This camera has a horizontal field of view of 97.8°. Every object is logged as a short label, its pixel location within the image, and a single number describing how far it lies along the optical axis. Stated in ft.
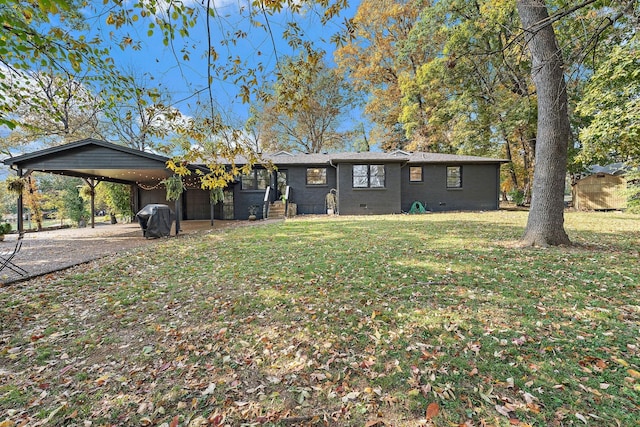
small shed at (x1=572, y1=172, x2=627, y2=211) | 54.14
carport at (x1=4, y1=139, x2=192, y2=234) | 31.76
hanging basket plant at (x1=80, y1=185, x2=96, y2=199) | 53.36
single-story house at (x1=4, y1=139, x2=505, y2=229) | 51.80
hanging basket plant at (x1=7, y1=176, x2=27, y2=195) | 33.78
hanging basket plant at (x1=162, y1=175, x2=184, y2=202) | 35.42
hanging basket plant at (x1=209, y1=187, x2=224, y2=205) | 46.07
